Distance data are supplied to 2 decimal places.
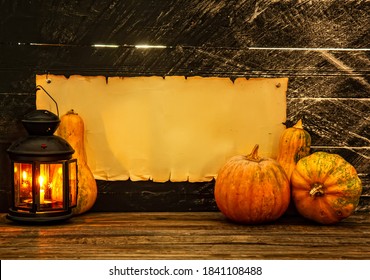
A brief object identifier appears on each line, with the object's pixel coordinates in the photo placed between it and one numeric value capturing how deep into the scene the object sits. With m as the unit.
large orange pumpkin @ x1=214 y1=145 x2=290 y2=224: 2.71
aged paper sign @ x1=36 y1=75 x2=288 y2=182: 3.07
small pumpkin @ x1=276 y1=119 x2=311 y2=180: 2.94
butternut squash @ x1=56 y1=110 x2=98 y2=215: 2.93
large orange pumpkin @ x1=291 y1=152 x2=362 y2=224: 2.73
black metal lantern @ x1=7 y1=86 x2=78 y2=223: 2.70
